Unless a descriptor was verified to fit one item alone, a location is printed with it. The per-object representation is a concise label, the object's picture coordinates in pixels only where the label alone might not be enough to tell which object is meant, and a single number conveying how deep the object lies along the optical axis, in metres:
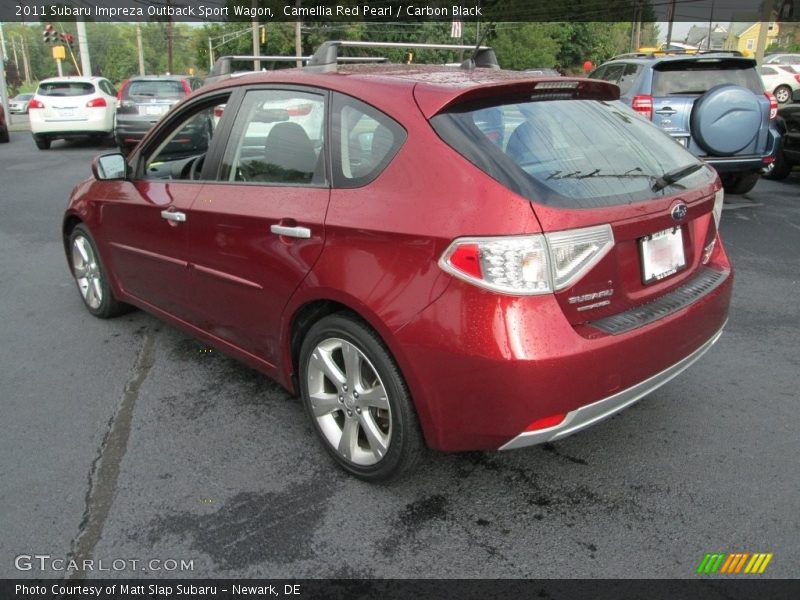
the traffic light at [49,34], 35.38
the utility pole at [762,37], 19.22
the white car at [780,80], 24.25
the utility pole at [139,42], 55.61
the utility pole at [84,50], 25.89
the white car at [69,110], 15.85
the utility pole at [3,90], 23.81
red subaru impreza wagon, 2.33
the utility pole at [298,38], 43.06
